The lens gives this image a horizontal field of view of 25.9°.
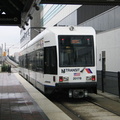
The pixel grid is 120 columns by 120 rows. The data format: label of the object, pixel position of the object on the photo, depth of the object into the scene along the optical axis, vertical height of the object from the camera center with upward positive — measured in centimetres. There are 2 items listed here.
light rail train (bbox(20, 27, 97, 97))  1107 +20
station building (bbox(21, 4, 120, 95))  1464 +294
